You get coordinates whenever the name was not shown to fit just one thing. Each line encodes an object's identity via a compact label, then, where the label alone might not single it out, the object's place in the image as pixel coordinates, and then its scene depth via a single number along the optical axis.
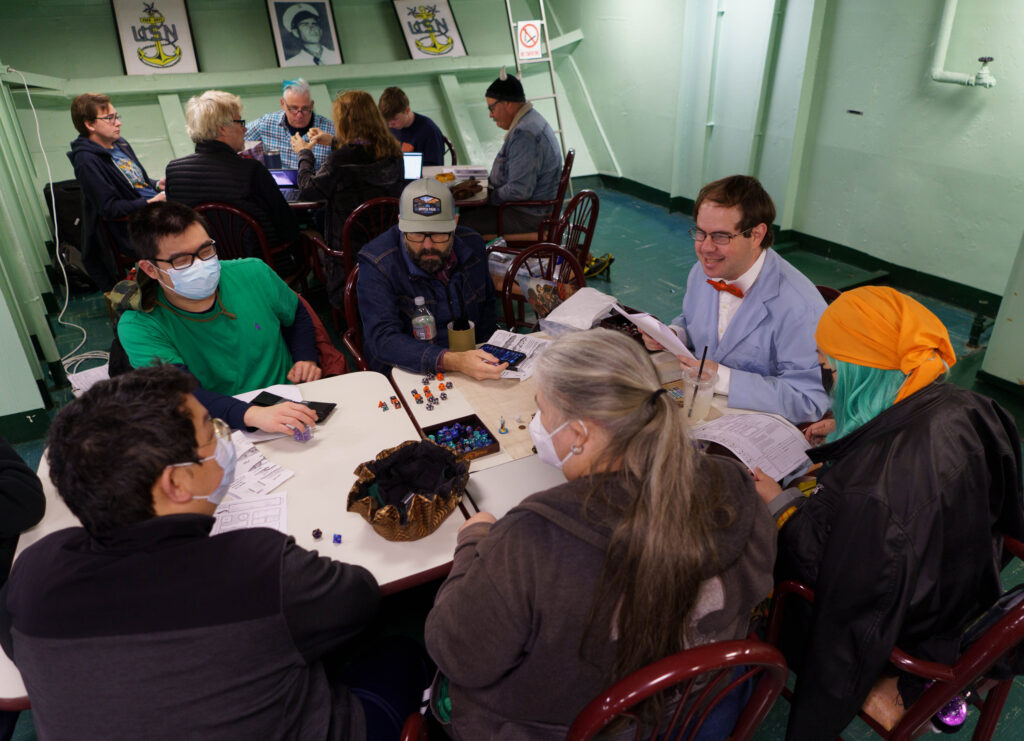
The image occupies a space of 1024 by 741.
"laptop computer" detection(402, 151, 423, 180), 4.07
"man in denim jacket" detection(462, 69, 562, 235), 4.04
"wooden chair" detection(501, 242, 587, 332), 2.57
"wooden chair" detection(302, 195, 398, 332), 3.35
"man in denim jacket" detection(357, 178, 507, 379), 2.07
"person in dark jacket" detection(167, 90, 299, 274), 3.32
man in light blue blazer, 1.87
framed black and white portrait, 6.05
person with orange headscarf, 1.14
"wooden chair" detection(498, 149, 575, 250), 4.11
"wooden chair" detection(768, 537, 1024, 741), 1.10
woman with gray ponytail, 0.93
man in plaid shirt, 4.43
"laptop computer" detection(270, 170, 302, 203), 4.16
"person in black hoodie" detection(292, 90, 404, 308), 3.64
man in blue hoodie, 3.68
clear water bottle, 2.18
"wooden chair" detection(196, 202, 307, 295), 3.26
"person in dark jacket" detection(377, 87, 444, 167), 4.66
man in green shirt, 1.90
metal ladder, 5.34
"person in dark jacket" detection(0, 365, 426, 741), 0.89
